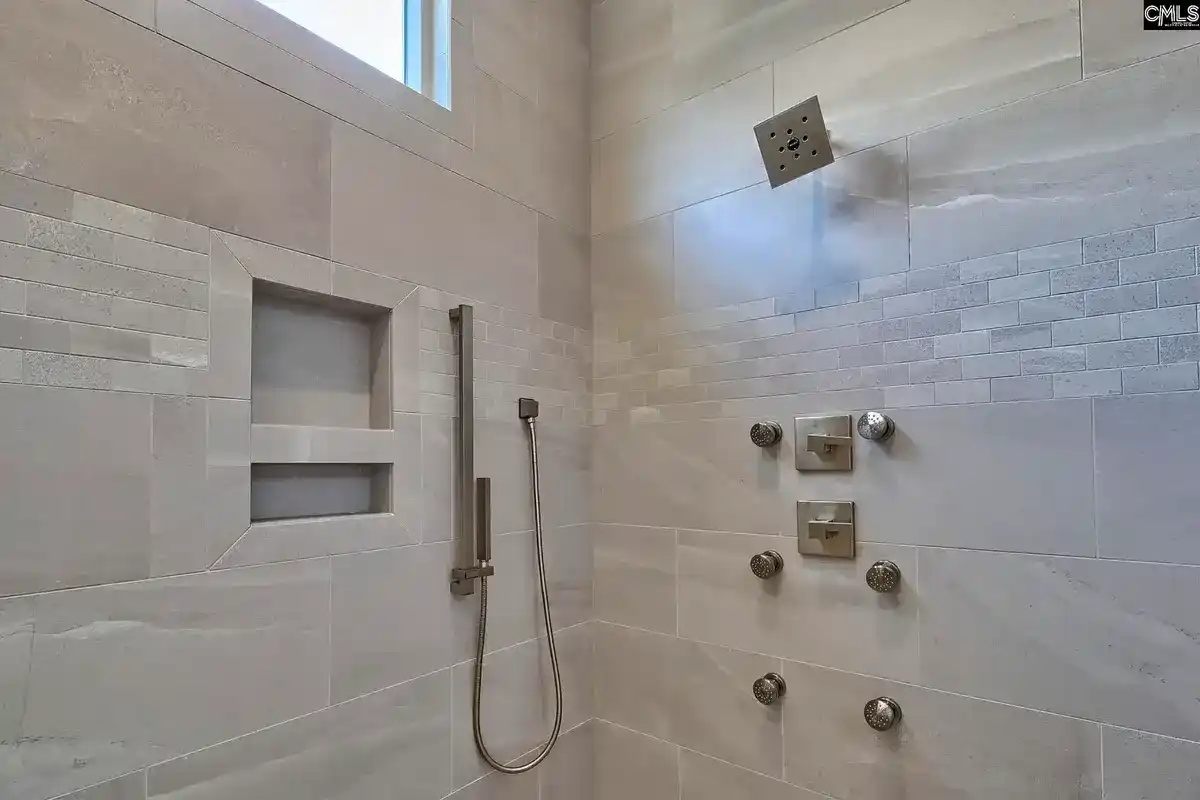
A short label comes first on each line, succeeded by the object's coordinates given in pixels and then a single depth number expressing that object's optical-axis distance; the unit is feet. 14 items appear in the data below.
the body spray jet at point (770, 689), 5.03
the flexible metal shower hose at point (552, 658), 5.08
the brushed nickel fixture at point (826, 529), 4.80
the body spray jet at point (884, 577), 4.53
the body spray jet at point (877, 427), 4.62
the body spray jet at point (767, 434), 5.10
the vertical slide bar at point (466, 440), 5.07
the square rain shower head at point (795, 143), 4.76
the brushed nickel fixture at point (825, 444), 4.83
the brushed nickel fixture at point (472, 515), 5.07
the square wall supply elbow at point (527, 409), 5.67
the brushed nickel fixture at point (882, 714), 4.45
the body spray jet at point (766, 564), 5.07
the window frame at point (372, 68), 3.93
